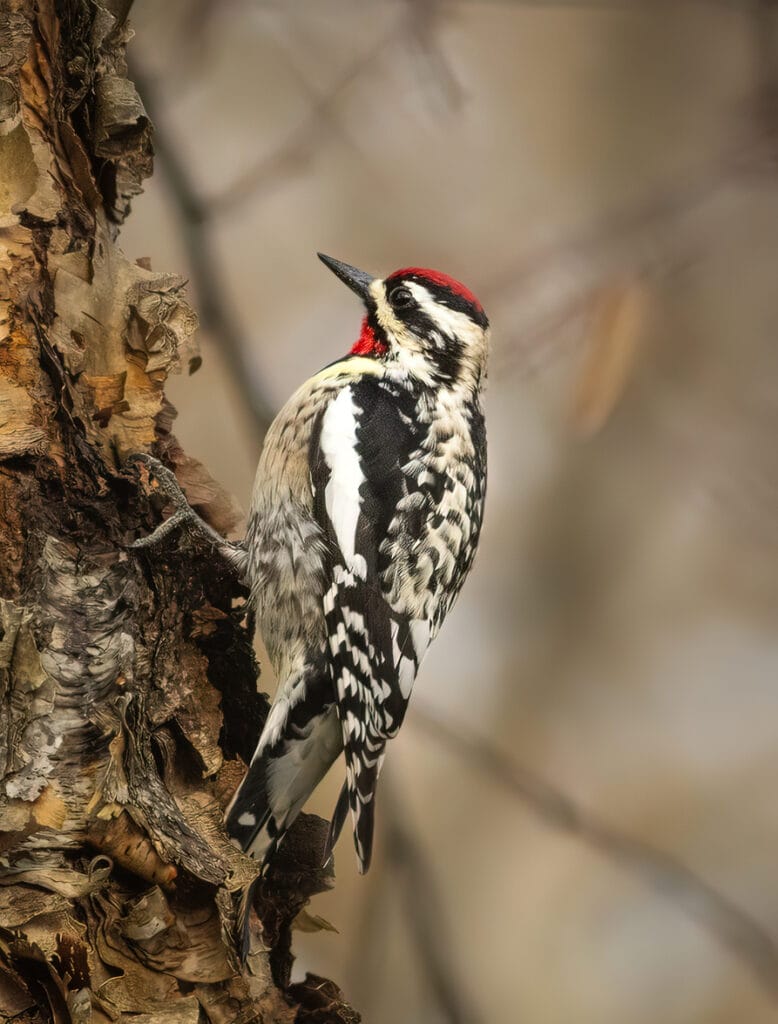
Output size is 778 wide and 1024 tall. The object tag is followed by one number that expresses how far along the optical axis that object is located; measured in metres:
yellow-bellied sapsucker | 4.79
